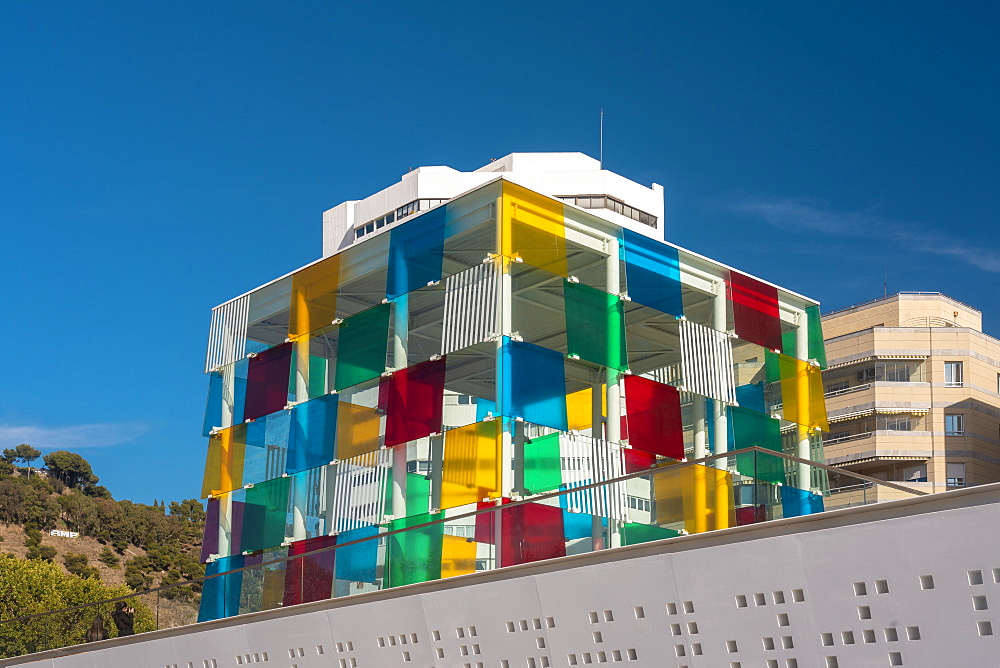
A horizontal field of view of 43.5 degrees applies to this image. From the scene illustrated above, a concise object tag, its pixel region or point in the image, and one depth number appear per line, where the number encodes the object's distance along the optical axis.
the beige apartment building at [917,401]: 63.84
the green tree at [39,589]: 56.97
